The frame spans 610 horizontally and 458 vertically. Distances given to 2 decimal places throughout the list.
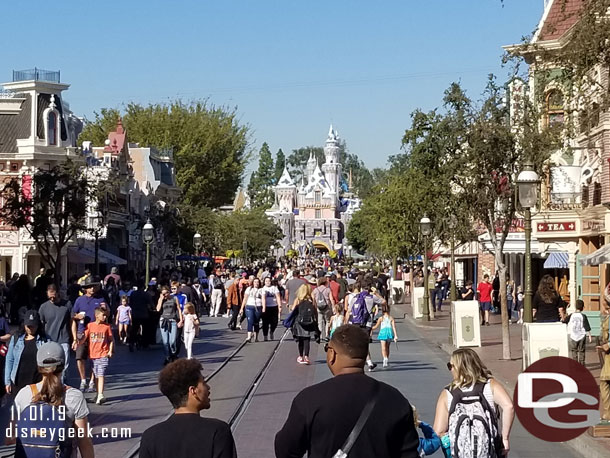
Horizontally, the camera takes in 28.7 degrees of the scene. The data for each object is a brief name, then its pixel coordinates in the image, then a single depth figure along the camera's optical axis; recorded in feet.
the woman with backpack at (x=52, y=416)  25.16
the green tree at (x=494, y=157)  81.71
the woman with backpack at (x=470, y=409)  25.86
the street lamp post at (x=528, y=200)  67.72
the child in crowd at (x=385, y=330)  74.02
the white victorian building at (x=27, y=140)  181.37
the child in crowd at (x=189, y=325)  73.20
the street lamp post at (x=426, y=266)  123.44
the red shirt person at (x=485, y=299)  127.34
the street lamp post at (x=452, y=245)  112.57
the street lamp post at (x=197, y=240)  194.41
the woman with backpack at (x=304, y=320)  76.48
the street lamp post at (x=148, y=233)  145.59
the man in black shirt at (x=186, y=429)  18.88
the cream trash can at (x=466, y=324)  88.79
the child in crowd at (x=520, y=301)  139.42
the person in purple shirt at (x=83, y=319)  58.34
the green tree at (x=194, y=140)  280.92
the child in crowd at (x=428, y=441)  23.79
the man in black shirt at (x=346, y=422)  18.76
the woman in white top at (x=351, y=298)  74.02
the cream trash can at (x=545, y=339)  60.64
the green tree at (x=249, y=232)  326.24
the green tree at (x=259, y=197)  538.06
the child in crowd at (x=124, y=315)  86.99
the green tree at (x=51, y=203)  129.49
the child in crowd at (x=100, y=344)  54.44
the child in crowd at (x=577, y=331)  70.49
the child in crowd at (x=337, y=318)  75.41
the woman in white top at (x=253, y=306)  97.41
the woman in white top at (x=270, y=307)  96.13
